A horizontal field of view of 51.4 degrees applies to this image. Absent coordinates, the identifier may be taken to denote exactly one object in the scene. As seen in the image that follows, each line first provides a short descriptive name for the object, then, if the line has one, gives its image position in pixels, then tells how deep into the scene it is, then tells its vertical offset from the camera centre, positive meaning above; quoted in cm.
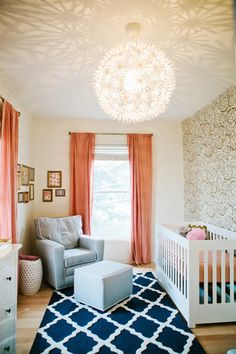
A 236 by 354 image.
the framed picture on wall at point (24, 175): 348 +14
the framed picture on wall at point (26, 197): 354 -19
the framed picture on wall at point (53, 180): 418 +7
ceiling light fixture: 167 +74
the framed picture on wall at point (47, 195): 416 -18
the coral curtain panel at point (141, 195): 418 -20
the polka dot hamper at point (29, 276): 297 -113
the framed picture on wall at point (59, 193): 419 -15
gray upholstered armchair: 306 -89
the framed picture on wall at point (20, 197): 334 -17
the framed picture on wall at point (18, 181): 329 +5
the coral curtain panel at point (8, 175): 258 +10
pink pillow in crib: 288 -61
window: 433 -24
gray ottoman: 254 -109
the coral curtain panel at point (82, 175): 410 +15
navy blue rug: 196 -132
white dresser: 159 -80
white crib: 230 -96
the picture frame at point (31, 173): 388 +18
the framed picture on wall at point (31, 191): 386 -11
